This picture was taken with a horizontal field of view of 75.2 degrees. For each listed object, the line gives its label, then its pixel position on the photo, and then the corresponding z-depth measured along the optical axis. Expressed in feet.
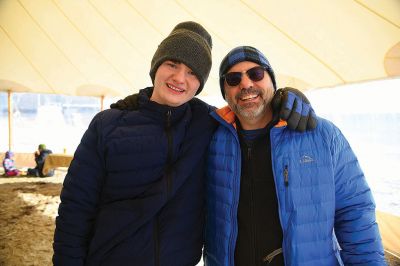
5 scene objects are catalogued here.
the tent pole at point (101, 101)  23.35
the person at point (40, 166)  21.01
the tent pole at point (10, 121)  22.61
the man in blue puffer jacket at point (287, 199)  3.29
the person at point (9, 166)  20.12
